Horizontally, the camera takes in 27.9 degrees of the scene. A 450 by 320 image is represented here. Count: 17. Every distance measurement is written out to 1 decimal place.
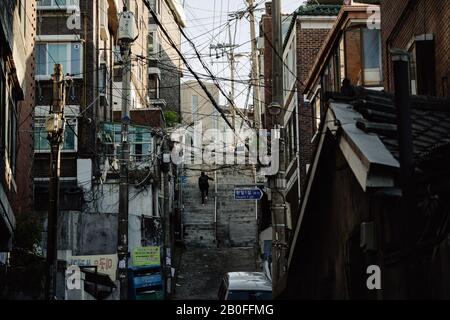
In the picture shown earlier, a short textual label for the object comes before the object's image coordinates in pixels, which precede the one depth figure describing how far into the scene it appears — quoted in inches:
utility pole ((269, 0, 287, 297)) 882.8
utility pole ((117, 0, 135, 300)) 1123.9
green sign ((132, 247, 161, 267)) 1396.4
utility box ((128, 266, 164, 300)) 1405.0
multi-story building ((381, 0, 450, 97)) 606.8
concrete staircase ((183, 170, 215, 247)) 1999.3
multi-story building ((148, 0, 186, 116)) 2492.6
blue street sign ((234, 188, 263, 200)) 999.6
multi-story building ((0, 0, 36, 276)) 816.9
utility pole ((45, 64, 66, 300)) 1055.6
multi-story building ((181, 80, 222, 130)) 3319.4
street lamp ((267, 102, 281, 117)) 881.7
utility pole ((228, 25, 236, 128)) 2197.7
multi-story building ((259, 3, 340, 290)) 1424.7
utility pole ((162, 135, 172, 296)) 1485.0
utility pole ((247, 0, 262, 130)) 1575.8
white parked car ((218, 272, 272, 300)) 997.8
